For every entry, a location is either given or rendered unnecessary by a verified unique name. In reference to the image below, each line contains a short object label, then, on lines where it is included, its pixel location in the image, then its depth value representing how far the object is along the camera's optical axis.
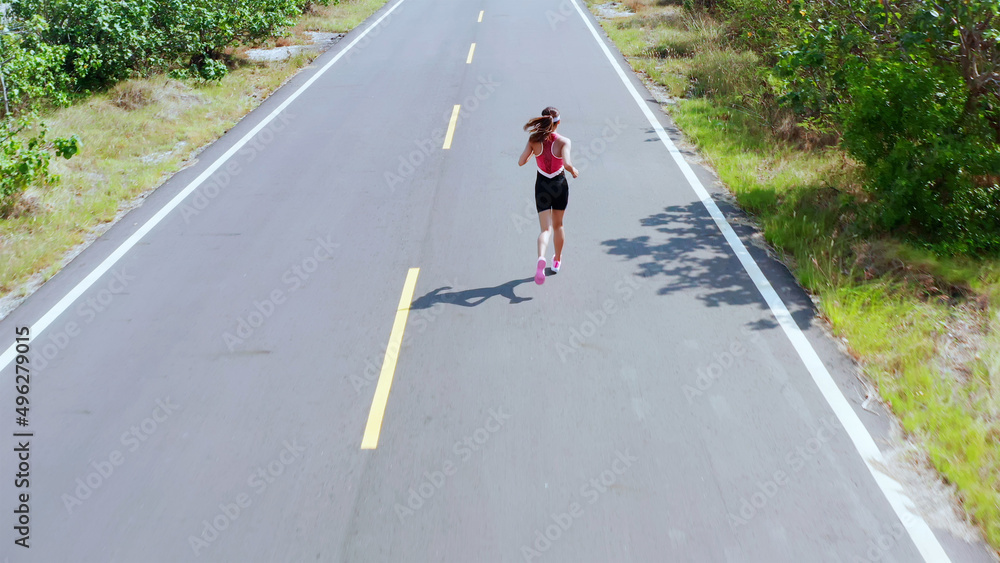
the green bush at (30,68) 11.71
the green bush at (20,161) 9.46
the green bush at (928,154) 7.96
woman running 7.45
